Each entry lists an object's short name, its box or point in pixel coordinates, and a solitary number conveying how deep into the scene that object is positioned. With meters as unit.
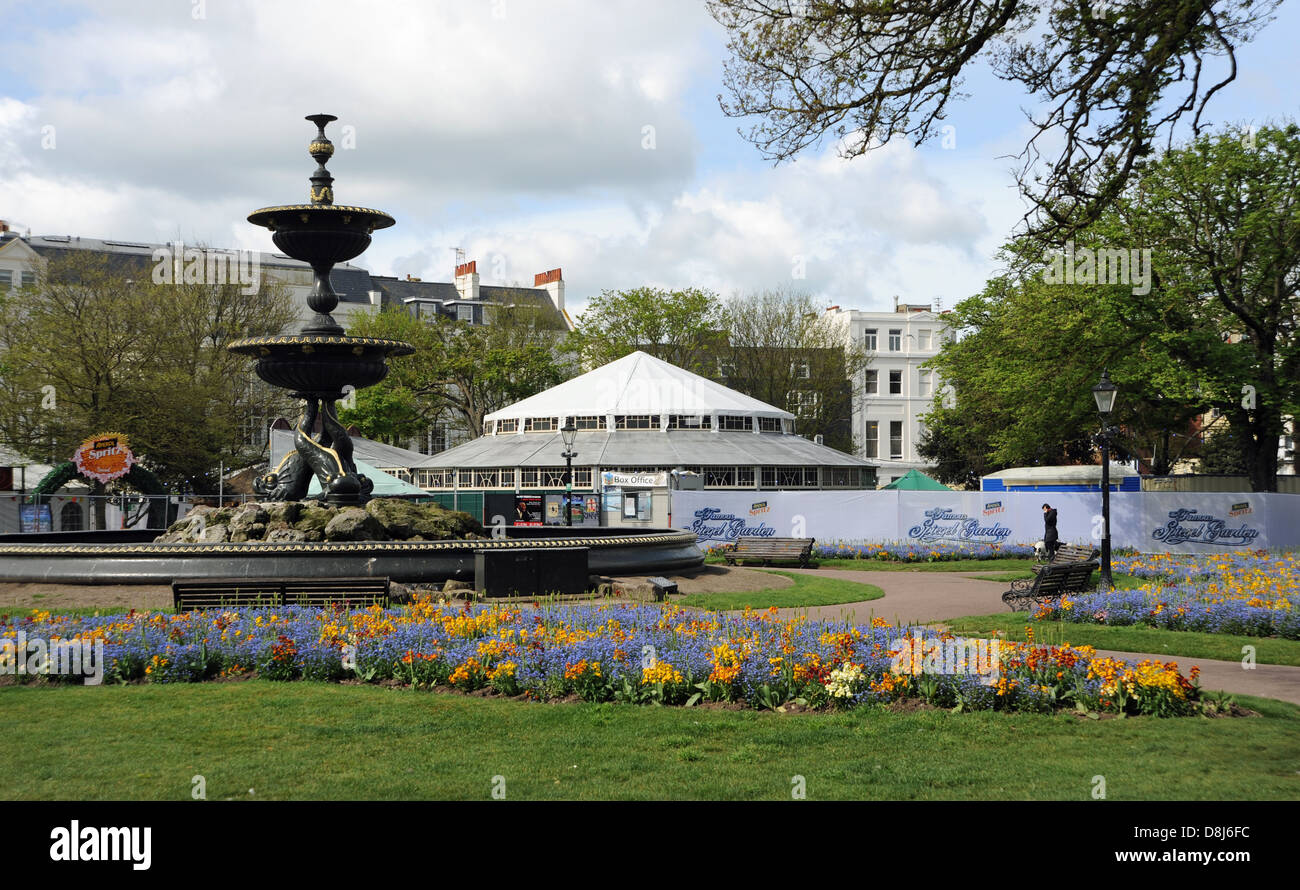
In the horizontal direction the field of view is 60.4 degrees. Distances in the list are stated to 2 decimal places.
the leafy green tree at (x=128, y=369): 42.56
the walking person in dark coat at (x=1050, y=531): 27.48
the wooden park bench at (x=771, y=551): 28.08
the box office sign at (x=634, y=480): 46.03
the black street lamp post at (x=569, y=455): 32.41
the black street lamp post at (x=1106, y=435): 19.59
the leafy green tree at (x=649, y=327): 68.94
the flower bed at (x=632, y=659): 9.98
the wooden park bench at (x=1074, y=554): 23.75
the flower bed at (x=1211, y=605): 15.45
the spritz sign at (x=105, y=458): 31.83
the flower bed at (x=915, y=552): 30.62
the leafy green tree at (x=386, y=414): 60.97
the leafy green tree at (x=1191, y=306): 32.00
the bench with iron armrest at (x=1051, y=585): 17.91
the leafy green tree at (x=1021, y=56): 10.59
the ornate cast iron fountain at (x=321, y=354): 21.27
